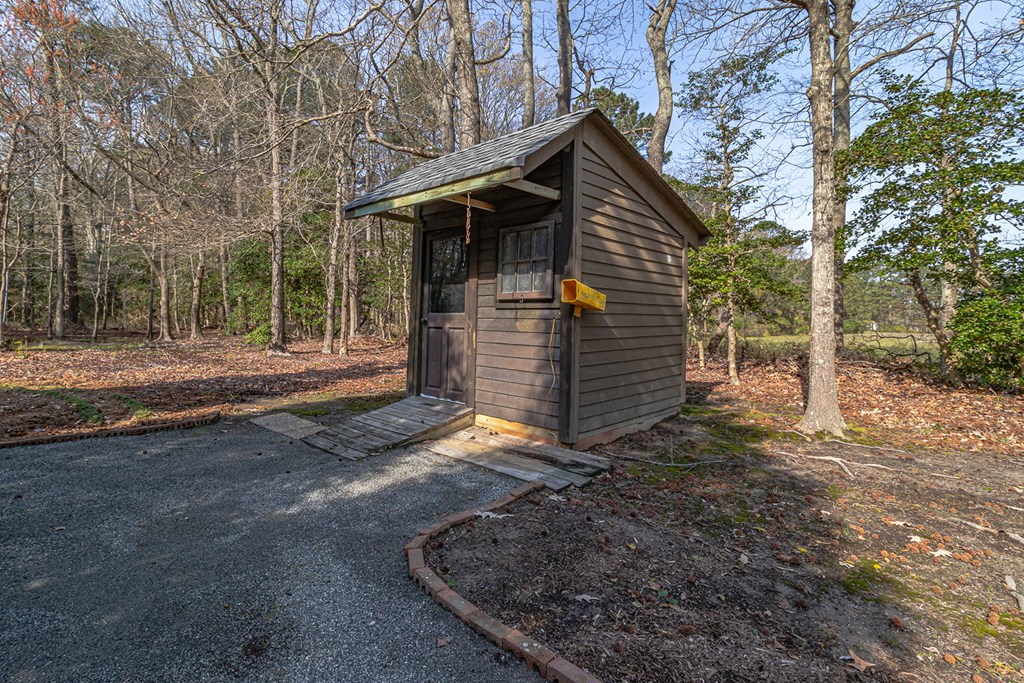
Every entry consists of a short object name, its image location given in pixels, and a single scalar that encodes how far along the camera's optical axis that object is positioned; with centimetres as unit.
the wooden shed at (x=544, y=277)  516
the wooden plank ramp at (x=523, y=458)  452
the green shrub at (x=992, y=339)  762
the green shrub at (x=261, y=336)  1673
